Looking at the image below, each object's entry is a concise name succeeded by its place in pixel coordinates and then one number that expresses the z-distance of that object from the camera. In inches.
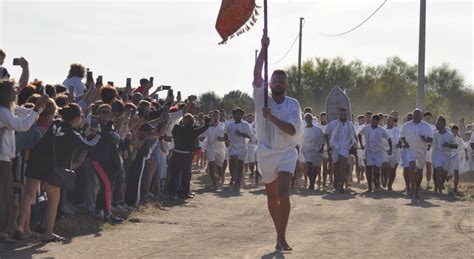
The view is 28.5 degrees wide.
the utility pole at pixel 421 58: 1177.4
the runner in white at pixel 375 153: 885.2
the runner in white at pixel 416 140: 828.6
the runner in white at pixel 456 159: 873.8
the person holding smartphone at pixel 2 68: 532.8
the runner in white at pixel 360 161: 1019.1
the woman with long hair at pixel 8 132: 419.2
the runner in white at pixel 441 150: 858.8
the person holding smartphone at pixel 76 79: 596.4
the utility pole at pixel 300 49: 2345.0
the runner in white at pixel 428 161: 938.1
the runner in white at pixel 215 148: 927.7
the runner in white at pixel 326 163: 923.8
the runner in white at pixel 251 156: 951.0
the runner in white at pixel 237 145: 905.5
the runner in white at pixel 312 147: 902.4
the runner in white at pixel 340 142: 856.3
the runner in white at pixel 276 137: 439.8
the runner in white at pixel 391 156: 904.3
